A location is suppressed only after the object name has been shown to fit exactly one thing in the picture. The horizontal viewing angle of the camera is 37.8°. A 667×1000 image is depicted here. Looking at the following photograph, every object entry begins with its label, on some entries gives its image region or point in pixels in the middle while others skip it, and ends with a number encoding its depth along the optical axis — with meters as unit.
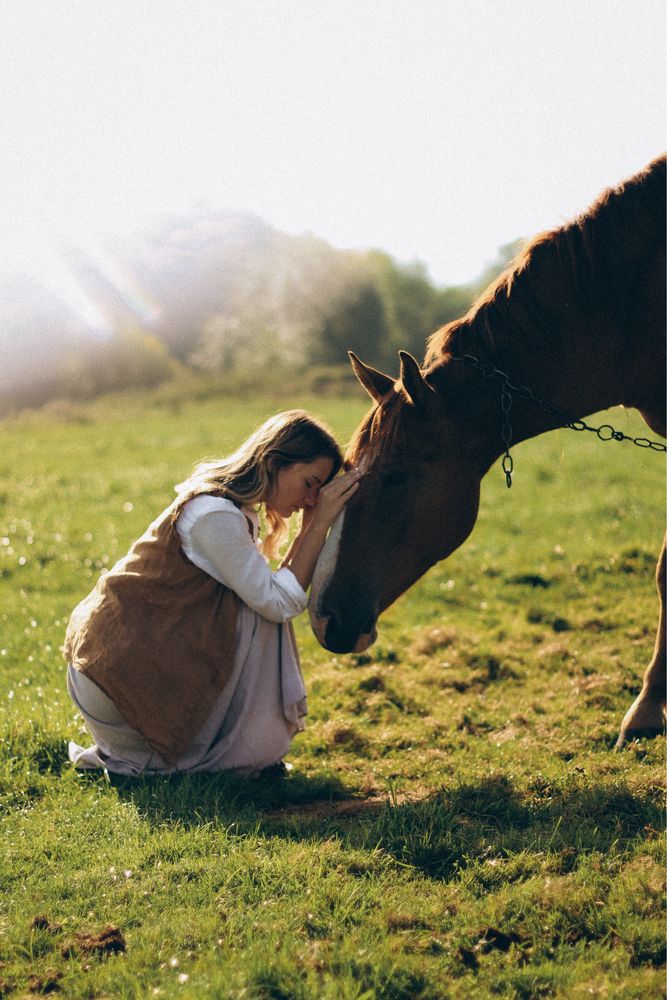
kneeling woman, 4.30
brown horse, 4.22
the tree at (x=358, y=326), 39.75
